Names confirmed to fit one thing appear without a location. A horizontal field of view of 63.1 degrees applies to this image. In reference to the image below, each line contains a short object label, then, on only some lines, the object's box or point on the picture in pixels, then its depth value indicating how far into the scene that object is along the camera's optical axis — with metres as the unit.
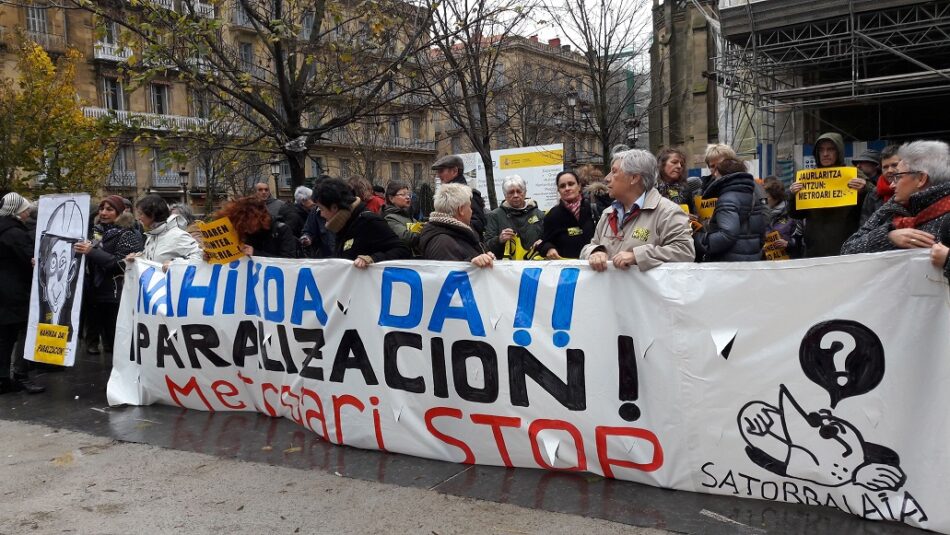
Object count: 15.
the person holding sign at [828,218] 6.08
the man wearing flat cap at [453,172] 7.20
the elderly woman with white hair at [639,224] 4.11
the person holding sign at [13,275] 6.97
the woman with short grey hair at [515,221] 6.82
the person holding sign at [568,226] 6.10
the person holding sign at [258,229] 5.94
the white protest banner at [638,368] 3.47
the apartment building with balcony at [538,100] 22.60
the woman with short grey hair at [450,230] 5.06
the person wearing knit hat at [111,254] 7.34
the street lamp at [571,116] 19.05
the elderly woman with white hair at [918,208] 3.44
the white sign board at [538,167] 14.59
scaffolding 13.46
